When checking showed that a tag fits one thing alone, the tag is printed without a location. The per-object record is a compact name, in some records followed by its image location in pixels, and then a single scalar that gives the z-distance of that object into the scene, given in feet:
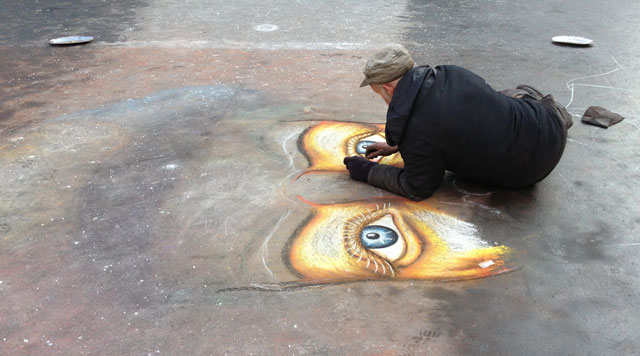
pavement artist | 8.88
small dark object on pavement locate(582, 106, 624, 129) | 12.87
